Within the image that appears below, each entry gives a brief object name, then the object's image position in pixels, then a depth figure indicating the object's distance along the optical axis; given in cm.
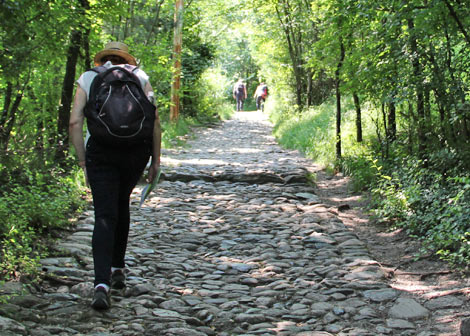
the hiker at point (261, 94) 3459
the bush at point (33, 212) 459
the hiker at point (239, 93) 3441
